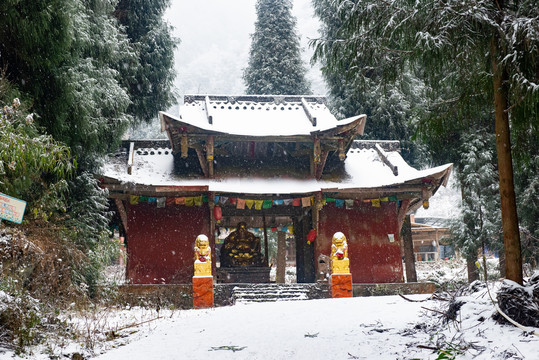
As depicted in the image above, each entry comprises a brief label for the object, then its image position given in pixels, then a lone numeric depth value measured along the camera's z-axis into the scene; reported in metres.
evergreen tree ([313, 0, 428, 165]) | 21.67
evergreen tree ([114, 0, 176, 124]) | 17.12
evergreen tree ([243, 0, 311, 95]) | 26.91
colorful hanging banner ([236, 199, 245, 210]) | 13.66
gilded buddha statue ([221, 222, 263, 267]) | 15.45
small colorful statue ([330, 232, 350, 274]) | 11.36
